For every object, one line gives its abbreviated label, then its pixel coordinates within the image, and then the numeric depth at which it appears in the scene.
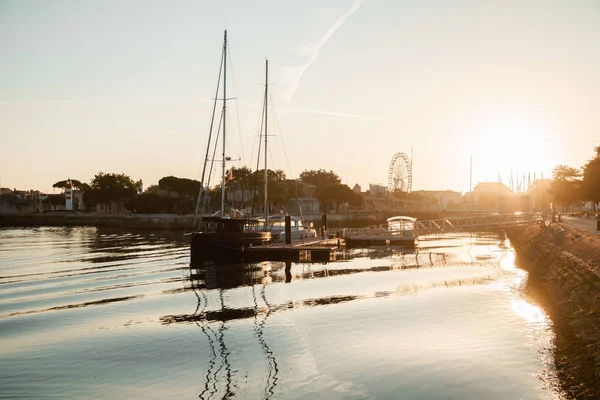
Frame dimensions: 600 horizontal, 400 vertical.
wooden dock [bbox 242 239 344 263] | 55.09
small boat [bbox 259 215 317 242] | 69.94
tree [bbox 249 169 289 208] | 141.49
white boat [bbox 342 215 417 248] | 75.06
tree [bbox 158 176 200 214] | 161.75
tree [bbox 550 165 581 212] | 100.62
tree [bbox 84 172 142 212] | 168.88
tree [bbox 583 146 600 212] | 76.62
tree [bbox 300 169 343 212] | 198.75
